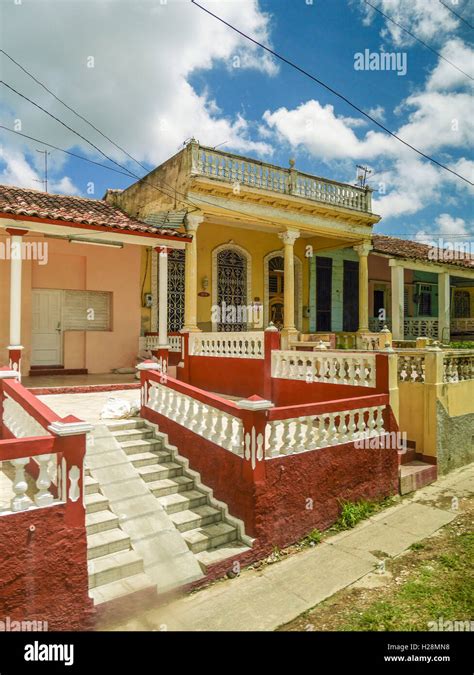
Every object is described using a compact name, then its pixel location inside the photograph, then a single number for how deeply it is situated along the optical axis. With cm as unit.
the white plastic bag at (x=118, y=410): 626
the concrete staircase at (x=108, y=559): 381
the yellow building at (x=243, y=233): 1007
